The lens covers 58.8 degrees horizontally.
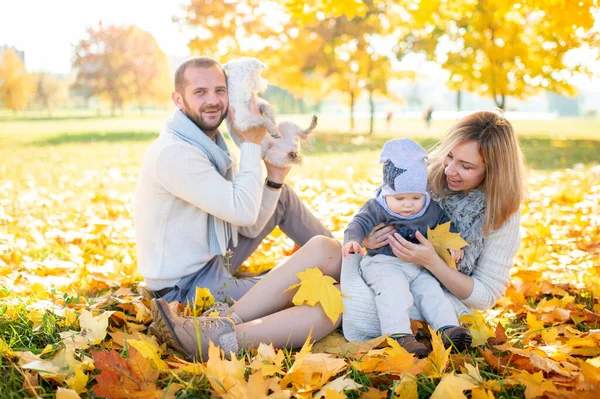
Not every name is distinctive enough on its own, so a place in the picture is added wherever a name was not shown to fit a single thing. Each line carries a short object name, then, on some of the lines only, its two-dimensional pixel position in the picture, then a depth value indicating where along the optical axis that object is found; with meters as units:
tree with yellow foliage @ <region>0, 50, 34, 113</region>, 32.19
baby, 2.19
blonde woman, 2.28
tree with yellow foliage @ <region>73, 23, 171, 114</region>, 43.84
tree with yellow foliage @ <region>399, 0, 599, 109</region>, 12.87
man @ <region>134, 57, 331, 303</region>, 2.54
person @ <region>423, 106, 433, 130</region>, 25.60
